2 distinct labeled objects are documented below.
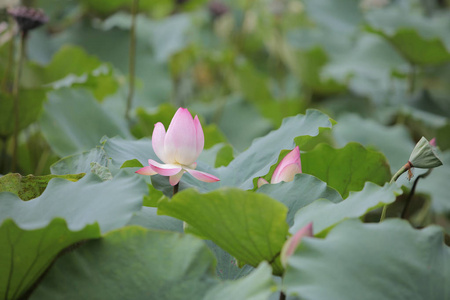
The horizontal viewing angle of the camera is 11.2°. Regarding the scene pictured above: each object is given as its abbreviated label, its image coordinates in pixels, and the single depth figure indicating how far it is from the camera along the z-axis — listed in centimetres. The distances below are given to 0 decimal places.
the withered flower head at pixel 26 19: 477
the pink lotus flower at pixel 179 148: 418
